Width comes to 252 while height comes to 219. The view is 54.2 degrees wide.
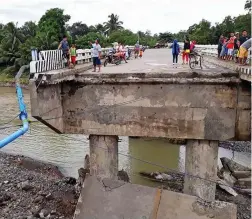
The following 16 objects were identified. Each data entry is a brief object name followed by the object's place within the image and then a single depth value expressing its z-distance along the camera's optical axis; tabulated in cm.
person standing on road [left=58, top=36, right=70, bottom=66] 910
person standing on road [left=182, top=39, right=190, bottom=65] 1118
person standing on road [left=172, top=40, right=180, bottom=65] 1230
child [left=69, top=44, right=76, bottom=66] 953
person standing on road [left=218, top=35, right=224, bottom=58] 1248
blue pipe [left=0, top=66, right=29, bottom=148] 586
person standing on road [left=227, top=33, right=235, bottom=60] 1083
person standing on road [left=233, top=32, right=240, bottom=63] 1078
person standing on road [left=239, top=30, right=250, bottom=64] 822
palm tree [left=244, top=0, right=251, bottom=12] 3726
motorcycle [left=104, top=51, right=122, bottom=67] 1347
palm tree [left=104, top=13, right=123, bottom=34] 5783
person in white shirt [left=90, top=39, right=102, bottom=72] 951
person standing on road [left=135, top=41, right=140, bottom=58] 1906
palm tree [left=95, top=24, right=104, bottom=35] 5814
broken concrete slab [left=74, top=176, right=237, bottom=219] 672
